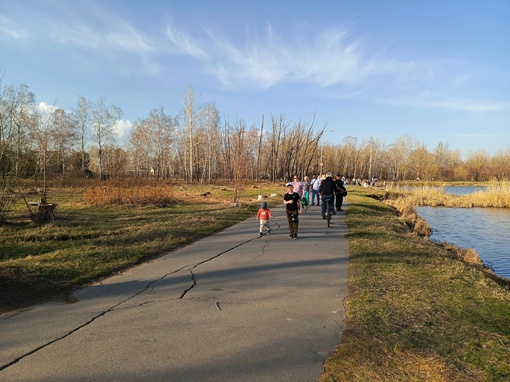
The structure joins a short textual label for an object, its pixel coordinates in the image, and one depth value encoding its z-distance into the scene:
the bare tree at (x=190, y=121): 53.62
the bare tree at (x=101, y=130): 55.19
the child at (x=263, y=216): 11.78
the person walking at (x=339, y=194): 17.65
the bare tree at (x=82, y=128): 55.03
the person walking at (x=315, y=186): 20.92
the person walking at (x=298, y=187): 17.56
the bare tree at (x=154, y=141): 61.91
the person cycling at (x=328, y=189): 14.41
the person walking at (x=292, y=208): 11.12
